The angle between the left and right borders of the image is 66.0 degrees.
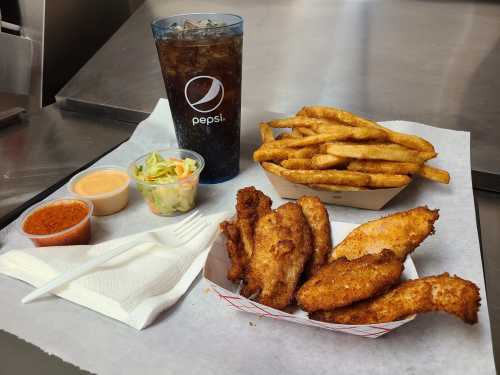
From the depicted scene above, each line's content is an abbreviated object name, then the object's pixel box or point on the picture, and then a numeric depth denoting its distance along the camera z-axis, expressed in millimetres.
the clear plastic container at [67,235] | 330
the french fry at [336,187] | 349
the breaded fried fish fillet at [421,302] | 223
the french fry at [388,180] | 341
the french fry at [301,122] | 384
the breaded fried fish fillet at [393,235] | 280
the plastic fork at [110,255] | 284
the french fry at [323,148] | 349
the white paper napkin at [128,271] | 275
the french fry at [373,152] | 338
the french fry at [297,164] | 357
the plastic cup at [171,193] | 371
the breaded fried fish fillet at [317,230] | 286
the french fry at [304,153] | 367
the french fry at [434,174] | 361
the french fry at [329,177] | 339
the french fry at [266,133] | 406
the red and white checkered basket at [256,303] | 227
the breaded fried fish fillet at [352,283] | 234
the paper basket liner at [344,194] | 355
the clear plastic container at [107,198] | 380
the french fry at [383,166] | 349
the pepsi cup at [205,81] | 370
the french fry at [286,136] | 406
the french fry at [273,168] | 360
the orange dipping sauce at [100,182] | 394
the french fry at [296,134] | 399
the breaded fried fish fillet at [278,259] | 255
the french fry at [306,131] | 388
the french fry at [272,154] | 372
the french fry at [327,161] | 343
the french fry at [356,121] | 367
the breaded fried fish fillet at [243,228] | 284
